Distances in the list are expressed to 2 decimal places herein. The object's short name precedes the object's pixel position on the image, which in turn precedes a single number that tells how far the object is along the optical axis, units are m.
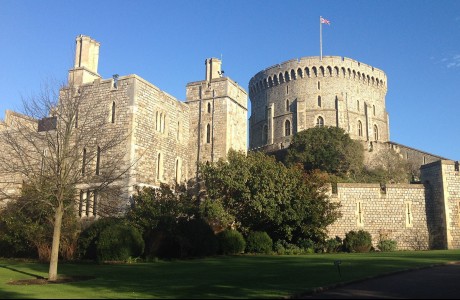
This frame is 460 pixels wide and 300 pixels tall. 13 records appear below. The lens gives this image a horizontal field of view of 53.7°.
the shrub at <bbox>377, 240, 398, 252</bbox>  28.62
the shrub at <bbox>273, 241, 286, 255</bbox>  26.39
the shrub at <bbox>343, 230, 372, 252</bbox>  28.05
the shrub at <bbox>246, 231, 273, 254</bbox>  26.44
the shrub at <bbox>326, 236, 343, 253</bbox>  27.88
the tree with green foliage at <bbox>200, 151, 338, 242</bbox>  27.00
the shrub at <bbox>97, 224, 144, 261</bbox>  22.19
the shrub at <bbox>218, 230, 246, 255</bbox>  25.77
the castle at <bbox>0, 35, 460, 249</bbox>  29.11
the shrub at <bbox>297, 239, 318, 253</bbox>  27.16
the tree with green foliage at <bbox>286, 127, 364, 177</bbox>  46.84
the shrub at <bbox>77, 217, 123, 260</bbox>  23.84
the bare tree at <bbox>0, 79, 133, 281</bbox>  17.67
